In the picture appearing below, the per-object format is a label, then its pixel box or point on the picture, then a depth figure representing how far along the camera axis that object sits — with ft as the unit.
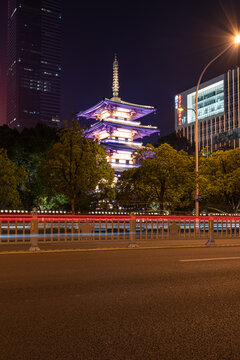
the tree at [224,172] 115.75
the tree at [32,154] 131.03
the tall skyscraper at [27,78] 615.16
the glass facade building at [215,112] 341.41
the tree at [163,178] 93.35
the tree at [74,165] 98.94
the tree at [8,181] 106.63
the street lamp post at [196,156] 68.45
